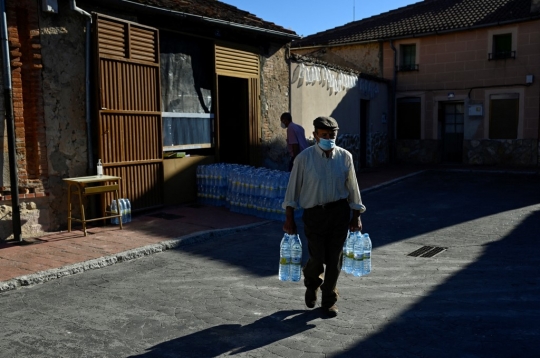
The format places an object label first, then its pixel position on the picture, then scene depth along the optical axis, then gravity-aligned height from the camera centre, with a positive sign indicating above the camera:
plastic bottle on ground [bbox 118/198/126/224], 8.95 -1.30
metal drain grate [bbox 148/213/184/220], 9.56 -1.55
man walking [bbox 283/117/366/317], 4.75 -0.66
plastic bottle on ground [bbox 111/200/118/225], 8.81 -1.26
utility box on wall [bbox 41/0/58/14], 8.06 +1.97
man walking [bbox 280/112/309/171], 10.60 -0.11
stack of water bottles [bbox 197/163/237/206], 10.83 -1.07
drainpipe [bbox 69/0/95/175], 8.77 +0.59
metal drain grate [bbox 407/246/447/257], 7.17 -1.71
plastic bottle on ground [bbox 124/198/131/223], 9.08 -1.34
